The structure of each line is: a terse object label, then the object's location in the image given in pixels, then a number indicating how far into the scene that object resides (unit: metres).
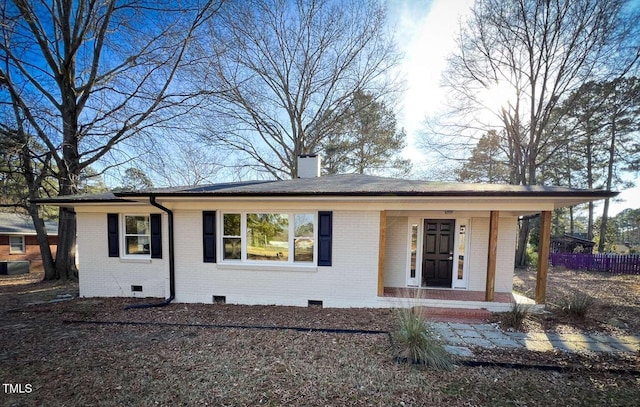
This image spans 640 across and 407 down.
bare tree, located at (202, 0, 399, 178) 13.62
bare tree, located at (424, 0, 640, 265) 11.51
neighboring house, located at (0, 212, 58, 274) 16.38
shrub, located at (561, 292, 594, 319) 5.47
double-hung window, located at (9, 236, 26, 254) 16.88
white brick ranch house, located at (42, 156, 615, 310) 5.91
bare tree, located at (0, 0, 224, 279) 9.51
